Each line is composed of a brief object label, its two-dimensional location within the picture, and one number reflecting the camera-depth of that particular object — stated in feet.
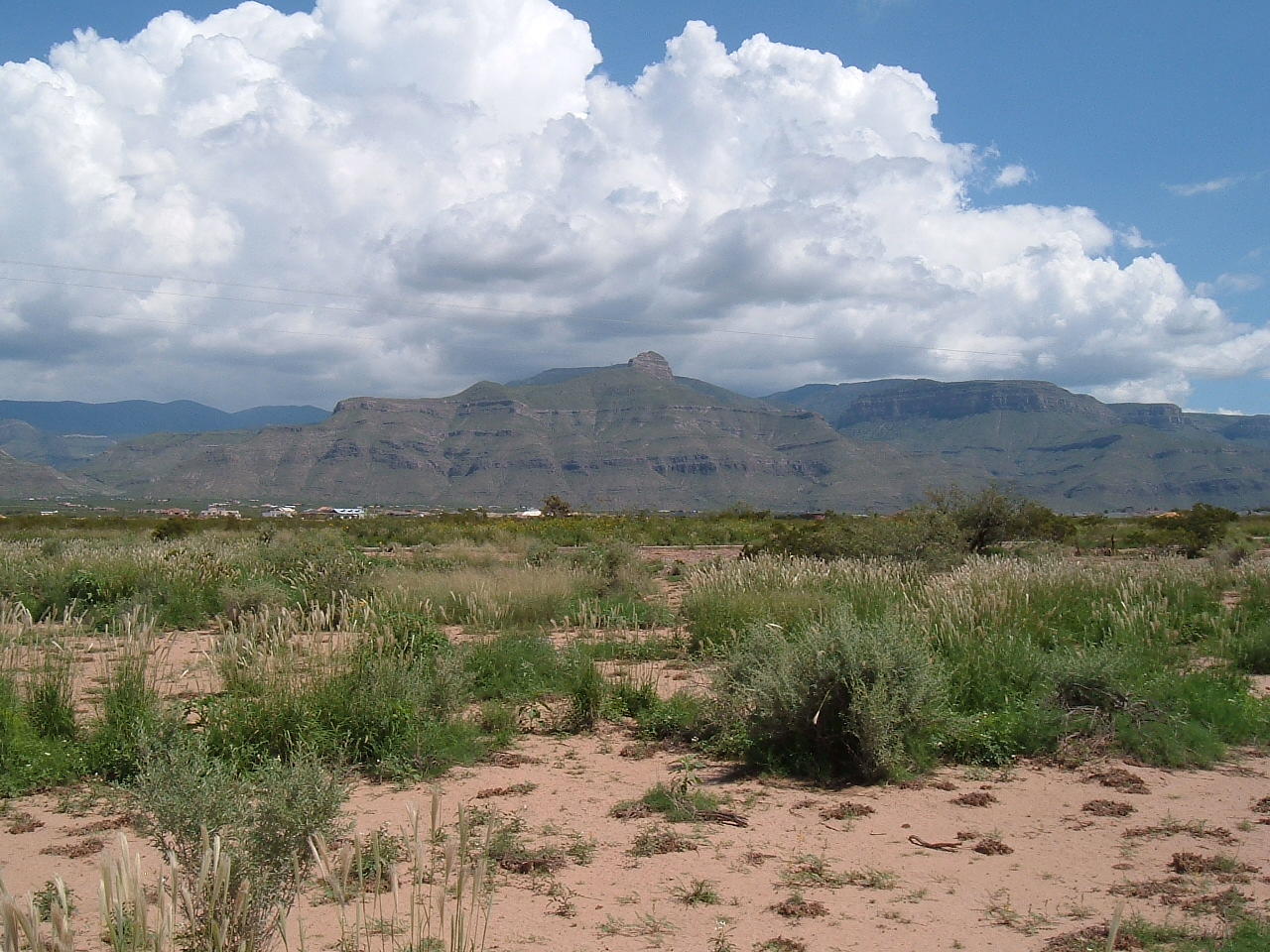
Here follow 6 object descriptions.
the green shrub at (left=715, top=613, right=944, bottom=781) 25.88
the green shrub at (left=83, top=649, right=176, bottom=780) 24.62
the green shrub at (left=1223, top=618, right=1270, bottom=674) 39.04
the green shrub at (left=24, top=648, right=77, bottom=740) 27.09
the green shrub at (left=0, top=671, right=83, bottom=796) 24.18
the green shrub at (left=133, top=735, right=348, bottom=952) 13.53
